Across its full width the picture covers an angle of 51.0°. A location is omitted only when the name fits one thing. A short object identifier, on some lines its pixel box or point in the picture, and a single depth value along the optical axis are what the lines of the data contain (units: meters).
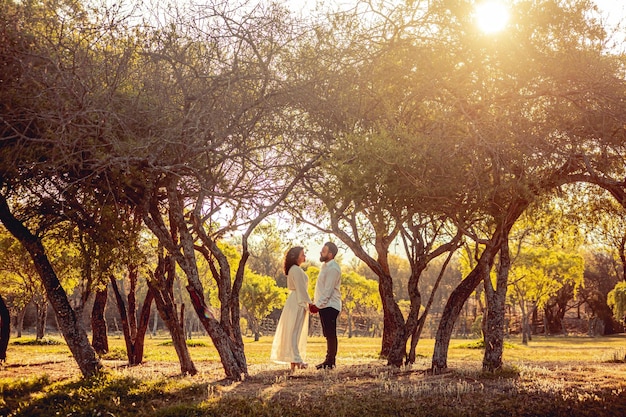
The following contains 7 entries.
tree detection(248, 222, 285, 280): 19.69
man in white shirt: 13.68
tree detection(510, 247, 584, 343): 51.44
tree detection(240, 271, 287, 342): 56.00
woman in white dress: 13.78
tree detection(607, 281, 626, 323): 55.06
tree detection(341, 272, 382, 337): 63.53
